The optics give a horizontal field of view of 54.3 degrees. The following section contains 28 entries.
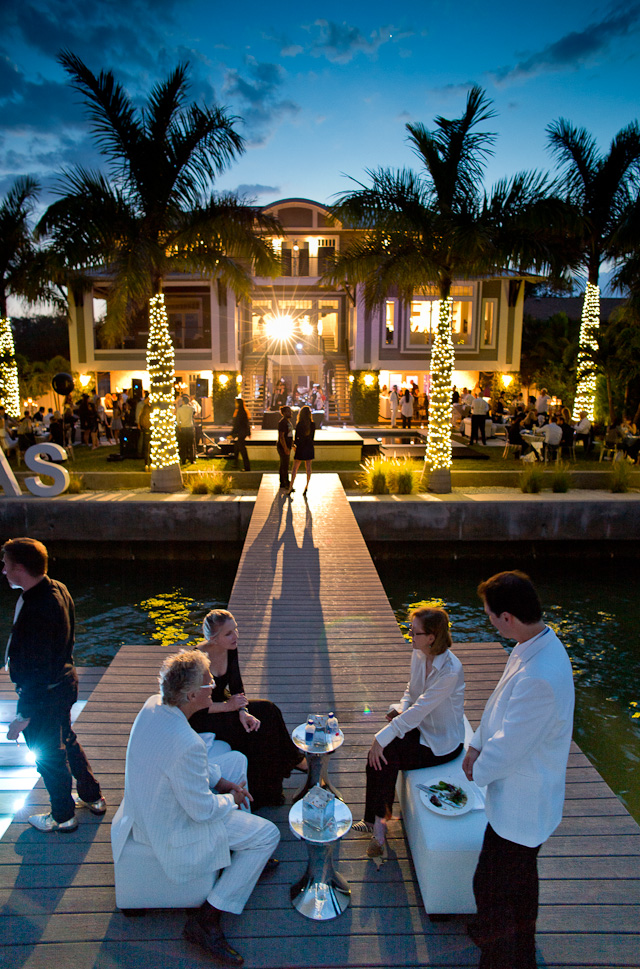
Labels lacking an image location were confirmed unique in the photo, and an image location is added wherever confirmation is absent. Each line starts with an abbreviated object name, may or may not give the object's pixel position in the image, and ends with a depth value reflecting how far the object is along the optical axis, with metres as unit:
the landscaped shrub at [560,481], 13.07
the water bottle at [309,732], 3.15
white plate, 2.99
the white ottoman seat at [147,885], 2.82
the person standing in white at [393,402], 23.55
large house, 27.12
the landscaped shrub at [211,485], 12.66
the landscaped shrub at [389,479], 12.83
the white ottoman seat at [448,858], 2.88
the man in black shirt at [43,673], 3.35
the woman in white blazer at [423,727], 3.31
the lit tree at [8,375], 19.53
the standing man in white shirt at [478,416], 19.59
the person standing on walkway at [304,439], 11.09
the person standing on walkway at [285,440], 11.16
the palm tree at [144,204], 11.77
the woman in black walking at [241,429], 14.63
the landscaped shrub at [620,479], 13.15
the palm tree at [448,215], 11.72
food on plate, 3.08
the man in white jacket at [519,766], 2.31
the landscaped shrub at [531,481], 13.02
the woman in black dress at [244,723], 3.56
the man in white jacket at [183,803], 2.62
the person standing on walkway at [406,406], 22.61
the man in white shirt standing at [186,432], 15.66
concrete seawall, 11.97
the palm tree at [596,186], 18.23
